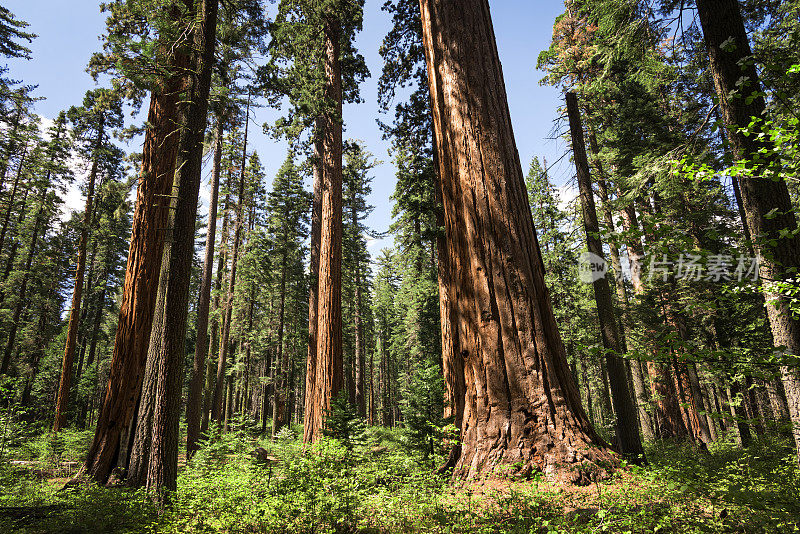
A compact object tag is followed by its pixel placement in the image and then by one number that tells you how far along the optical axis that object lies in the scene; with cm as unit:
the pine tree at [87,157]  1545
